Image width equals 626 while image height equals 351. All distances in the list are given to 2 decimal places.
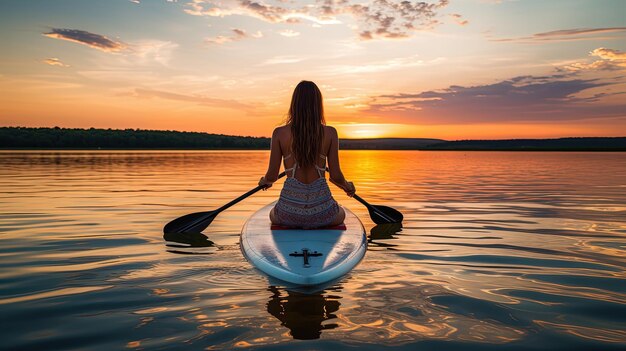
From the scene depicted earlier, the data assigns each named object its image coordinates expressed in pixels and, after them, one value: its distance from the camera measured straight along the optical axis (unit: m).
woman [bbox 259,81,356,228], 6.59
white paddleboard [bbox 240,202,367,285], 5.35
